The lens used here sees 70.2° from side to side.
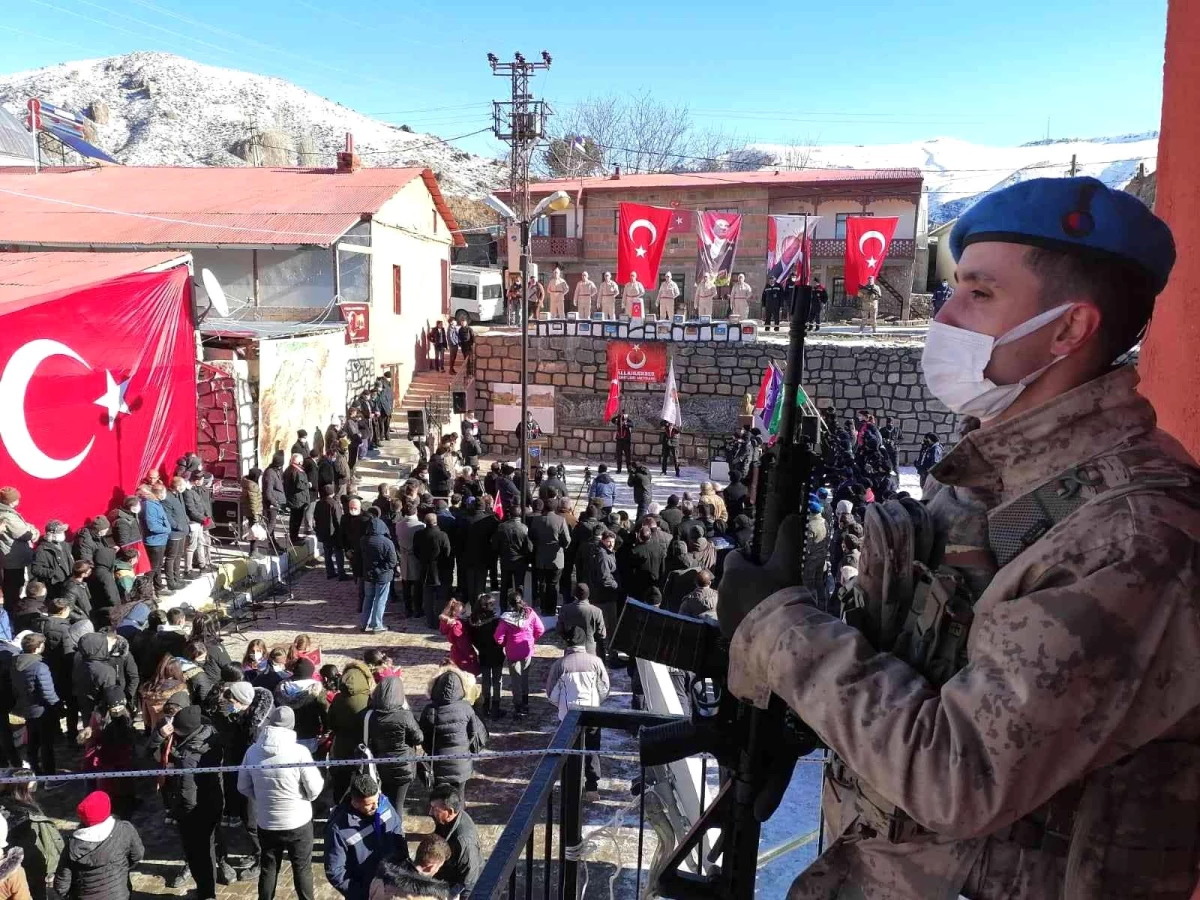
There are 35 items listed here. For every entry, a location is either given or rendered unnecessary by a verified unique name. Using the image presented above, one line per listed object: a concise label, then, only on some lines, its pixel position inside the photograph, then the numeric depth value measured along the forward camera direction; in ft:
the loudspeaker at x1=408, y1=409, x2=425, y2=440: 65.41
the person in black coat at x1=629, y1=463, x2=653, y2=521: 49.83
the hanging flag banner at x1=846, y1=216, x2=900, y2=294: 63.57
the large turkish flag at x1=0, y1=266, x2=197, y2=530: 33.78
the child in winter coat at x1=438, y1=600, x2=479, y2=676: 27.99
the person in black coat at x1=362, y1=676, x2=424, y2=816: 20.62
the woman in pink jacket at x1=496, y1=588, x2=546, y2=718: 27.63
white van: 107.96
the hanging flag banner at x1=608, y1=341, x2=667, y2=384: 72.79
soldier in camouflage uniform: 3.61
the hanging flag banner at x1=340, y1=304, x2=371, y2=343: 68.64
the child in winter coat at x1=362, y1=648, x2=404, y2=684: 21.91
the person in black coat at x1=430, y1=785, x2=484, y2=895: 15.83
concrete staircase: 59.47
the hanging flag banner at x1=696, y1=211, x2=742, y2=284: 64.28
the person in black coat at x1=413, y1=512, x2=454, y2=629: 34.91
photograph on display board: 55.93
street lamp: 39.86
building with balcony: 101.50
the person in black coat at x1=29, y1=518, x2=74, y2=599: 29.78
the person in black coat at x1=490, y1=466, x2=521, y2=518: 44.64
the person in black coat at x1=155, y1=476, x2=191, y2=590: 37.14
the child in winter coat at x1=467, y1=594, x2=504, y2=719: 27.91
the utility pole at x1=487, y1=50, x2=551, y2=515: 60.34
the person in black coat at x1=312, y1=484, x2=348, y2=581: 40.52
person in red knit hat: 16.14
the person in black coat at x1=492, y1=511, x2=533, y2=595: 35.50
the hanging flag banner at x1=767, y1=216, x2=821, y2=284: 64.08
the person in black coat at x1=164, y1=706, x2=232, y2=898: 18.94
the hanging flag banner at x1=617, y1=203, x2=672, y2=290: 58.59
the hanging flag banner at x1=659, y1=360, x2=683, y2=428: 59.21
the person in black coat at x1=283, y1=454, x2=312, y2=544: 43.93
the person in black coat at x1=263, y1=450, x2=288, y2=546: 43.57
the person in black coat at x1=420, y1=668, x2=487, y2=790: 21.16
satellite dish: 48.88
